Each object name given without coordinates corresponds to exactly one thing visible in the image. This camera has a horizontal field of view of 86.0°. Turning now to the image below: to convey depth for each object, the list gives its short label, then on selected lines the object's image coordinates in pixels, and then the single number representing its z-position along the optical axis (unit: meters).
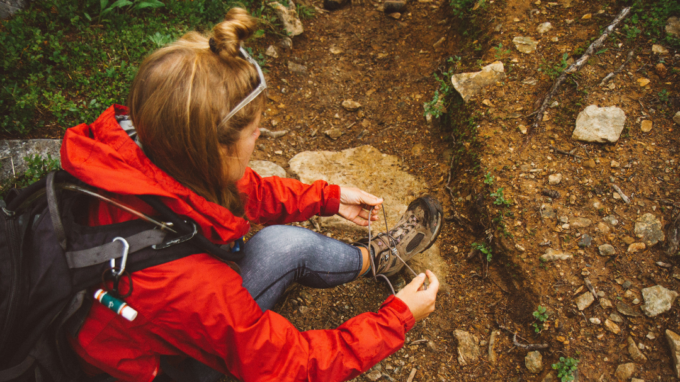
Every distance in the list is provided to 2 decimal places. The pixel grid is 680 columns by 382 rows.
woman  1.56
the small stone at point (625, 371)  2.36
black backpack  1.41
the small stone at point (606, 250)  2.72
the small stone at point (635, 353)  2.38
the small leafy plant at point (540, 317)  2.60
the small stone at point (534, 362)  2.53
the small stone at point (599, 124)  3.07
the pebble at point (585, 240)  2.78
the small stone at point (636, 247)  2.67
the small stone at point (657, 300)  2.46
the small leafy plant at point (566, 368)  2.38
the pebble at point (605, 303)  2.56
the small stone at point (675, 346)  2.28
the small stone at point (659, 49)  3.26
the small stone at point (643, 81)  3.21
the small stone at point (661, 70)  3.18
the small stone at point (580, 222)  2.86
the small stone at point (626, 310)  2.50
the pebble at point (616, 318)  2.51
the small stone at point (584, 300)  2.59
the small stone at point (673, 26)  3.26
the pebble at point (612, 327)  2.50
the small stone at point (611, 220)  2.81
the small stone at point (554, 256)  2.77
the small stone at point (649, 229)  2.68
